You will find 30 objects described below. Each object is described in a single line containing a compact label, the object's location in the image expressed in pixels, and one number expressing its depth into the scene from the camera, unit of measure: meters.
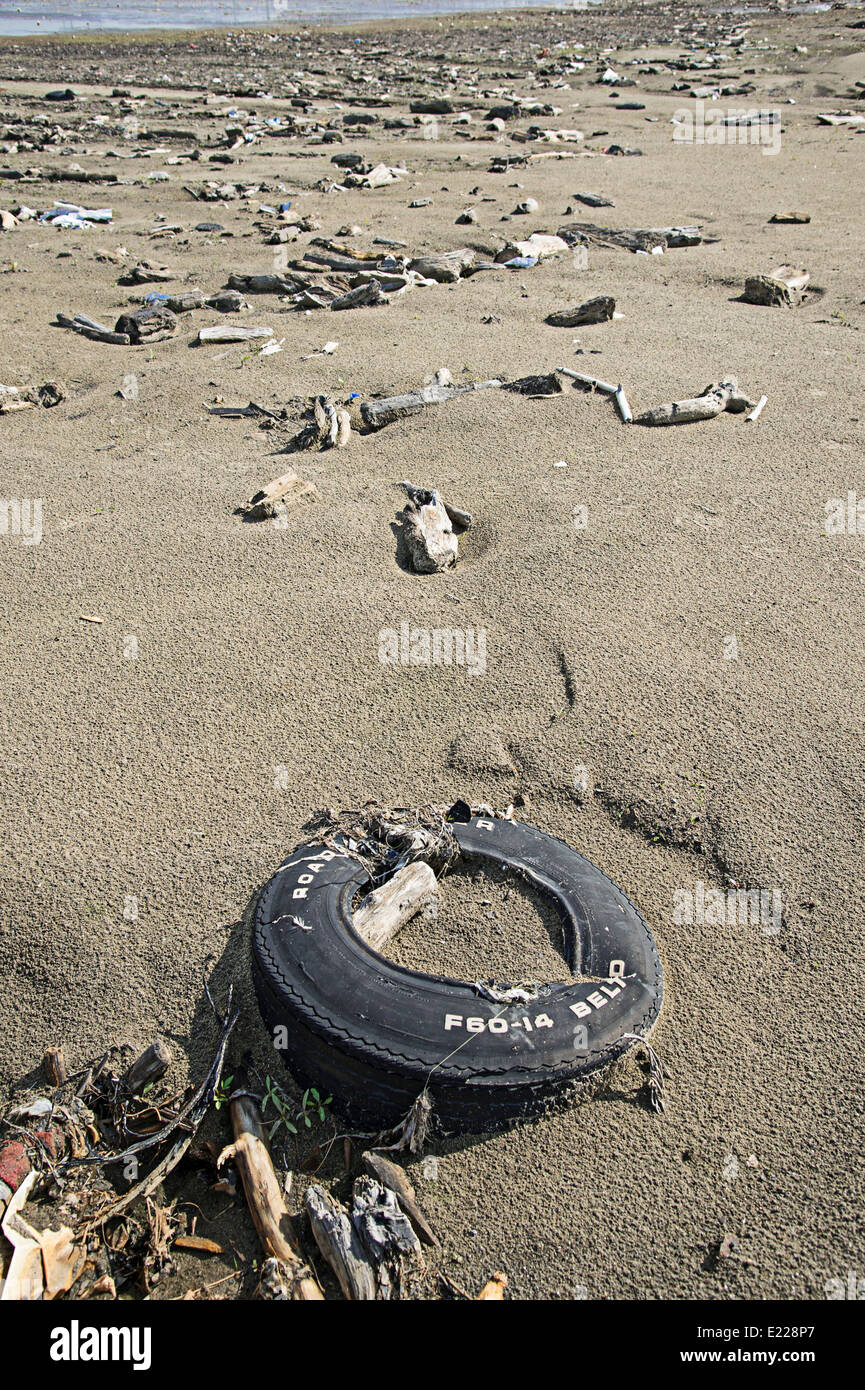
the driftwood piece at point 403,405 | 8.09
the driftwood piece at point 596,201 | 14.64
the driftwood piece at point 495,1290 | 2.94
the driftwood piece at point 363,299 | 10.73
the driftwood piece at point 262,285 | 11.30
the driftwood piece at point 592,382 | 8.41
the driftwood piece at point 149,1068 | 3.54
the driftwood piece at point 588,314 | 9.98
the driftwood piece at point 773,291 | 10.45
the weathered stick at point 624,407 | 8.00
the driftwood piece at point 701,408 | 7.92
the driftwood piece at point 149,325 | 10.16
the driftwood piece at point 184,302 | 10.78
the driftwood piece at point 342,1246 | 2.95
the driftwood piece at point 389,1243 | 2.97
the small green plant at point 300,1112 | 3.42
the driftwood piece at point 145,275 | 11.83
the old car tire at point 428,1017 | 3.30
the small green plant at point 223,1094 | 3.51
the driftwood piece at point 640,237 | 12.62
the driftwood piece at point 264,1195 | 3.01
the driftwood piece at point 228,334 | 9.90
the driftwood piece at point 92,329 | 10.17
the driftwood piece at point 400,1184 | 3.10
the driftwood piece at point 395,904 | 3.87
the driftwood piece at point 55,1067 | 3.55
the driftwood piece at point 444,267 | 11.56
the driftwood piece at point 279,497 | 6.83
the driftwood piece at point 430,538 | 6.30
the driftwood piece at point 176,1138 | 3.22
